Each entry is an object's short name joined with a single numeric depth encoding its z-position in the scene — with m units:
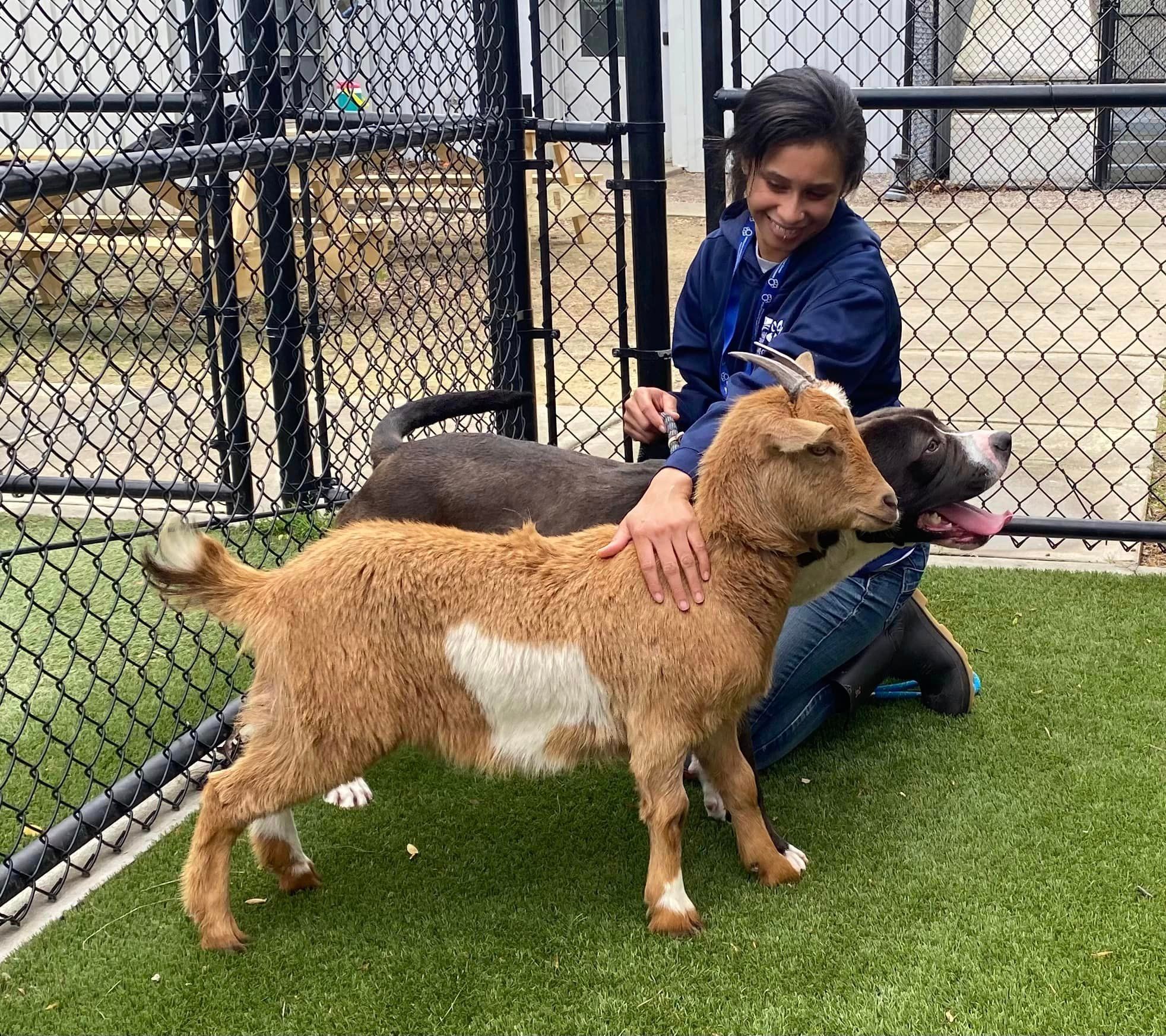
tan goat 2.83
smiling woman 3.21
